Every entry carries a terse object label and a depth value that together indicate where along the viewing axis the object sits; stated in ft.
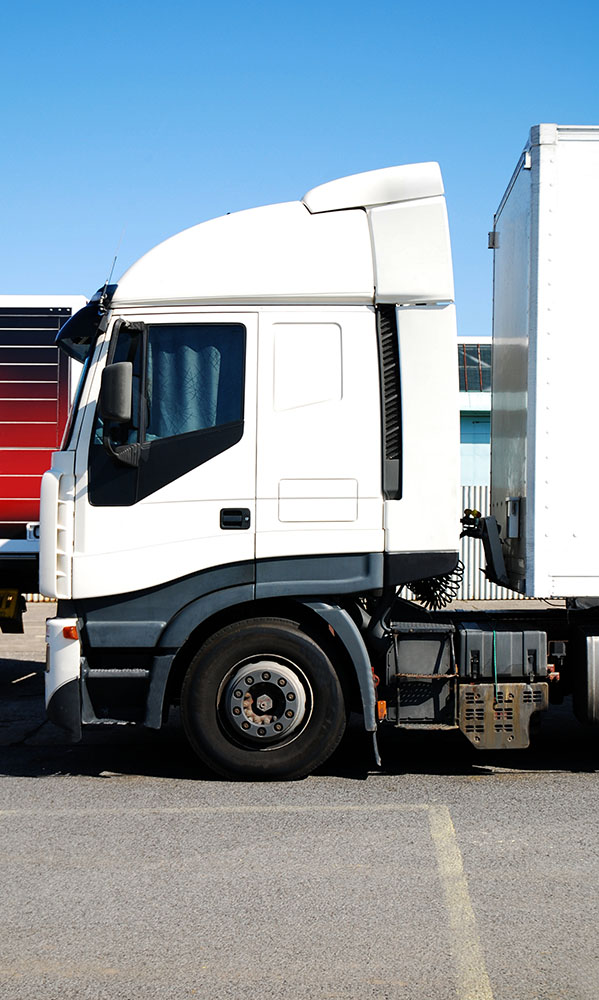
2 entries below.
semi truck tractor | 19.63
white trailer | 19.61
